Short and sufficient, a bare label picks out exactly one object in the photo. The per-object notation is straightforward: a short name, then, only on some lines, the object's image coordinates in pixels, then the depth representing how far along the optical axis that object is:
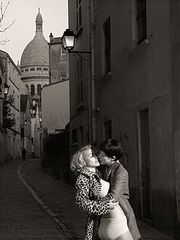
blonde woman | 4.45
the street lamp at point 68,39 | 14.35
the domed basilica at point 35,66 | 105.38
